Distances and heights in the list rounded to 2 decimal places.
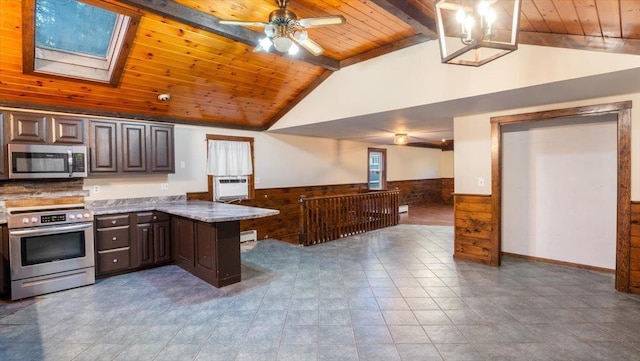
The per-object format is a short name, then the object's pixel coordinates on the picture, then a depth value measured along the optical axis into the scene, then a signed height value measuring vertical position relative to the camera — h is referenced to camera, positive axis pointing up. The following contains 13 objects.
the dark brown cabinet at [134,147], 4.50 +0.41
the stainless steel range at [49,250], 3.43 -0.86
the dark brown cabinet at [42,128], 3.70 +0.59
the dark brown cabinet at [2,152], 3.63 +0.28
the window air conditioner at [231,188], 5.84 -0.24
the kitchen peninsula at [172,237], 3.72 -0.81
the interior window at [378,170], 9.71 +0.15
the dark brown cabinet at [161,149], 4.74 +0.40
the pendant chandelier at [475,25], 1.76 +0.87
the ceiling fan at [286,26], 2.66 +1.29
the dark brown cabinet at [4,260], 3.43 -0.92
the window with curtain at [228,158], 5.76 +0.32
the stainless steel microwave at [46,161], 3.71 +0.19
